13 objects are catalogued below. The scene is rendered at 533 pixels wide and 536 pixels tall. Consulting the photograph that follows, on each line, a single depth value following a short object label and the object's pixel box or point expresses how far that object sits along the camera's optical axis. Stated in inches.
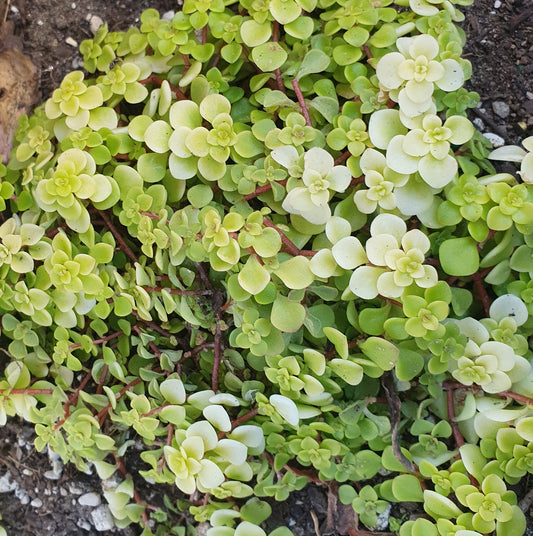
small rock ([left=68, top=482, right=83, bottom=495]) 14.5
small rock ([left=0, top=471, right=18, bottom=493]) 14.9
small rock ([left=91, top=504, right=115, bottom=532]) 14.3
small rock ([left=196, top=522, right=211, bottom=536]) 13.8
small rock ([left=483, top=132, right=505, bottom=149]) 13.9
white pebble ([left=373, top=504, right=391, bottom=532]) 13.3
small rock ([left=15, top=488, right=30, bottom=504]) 14.8
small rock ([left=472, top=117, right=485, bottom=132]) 14.1
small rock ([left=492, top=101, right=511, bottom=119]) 14.1
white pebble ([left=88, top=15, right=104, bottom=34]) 15.9
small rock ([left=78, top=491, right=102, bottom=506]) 14.4
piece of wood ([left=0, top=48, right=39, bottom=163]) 15.2
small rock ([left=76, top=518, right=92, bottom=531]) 14.5
